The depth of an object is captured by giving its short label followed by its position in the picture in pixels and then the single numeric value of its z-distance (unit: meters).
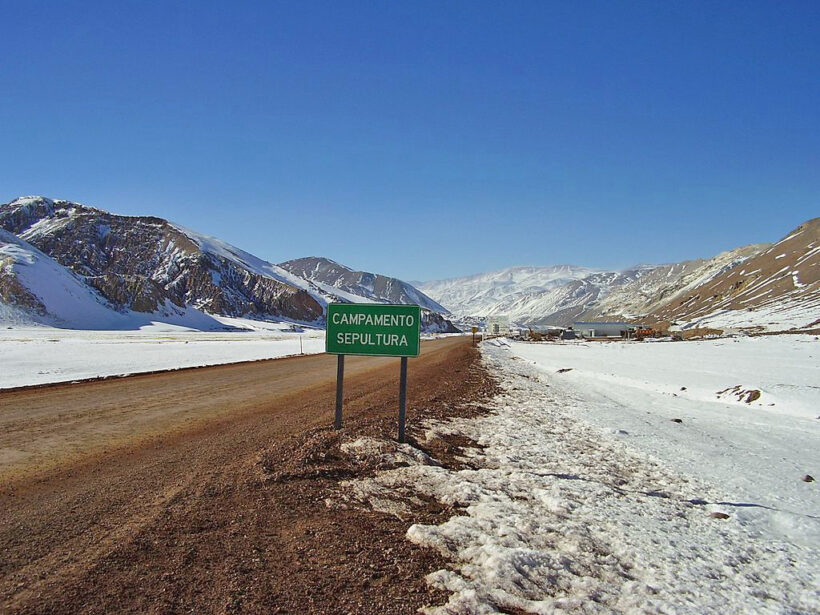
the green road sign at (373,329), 8.98
